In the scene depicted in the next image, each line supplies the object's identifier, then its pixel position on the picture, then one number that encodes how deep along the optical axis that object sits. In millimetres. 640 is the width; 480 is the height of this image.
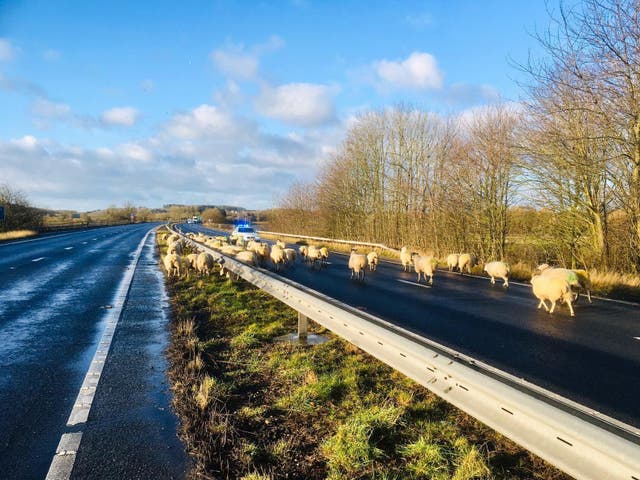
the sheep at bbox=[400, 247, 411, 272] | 17170
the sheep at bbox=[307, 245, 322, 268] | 18188
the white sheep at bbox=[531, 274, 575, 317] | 8508
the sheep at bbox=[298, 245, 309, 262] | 20453
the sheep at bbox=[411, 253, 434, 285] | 13031
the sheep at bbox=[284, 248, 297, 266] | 17609
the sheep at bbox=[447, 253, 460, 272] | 16266
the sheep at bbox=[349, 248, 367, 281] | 13977
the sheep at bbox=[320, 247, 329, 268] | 18438
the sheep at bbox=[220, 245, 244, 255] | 16083
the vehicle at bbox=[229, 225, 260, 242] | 26000
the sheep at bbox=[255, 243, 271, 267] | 16750
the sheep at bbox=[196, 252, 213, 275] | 14000
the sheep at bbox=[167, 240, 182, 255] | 16547
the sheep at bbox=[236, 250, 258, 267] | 14105
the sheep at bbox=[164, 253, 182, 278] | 14398
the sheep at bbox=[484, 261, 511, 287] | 12617
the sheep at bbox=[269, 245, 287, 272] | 16250
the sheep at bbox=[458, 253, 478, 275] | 15586
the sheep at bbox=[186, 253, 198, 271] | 15336
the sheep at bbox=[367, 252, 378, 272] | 16625
